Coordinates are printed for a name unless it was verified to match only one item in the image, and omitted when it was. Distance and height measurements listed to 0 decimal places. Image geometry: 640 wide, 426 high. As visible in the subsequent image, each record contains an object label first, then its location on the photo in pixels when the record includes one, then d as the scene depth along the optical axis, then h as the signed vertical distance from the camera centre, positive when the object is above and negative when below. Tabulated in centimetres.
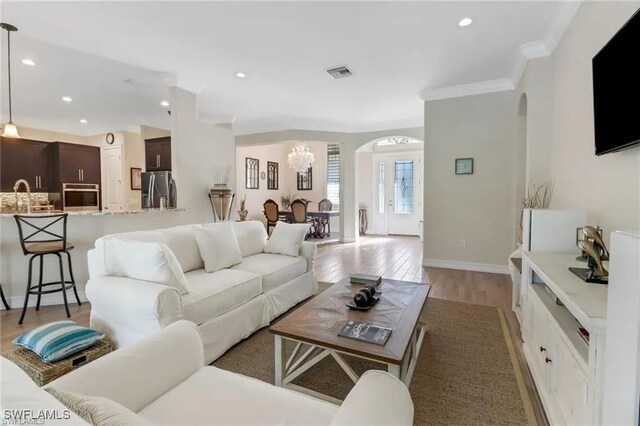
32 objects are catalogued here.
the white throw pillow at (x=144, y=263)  197 -41
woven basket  164 -91
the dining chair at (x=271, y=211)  779 -22
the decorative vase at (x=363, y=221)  878 -53
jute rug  161 -111
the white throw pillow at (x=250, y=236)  327 -38
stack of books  242 -63
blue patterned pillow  171 -81
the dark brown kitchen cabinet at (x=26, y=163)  596 +83
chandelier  781 +117
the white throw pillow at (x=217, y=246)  263 -39
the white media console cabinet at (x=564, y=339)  107 -63
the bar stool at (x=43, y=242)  283 -39
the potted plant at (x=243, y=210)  766 -19
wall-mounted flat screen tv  148 +62
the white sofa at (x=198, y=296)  184 -67
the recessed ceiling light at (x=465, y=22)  272 +167
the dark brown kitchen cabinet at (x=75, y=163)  649 +89
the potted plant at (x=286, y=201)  948 +6
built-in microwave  652 +15
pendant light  316 +88
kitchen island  305 -40
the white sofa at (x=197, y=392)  80 -64
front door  825 +27
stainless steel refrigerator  434 +21
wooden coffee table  147 -70
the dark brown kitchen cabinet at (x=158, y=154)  556 +93
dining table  779 -41
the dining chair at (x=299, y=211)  746 -20
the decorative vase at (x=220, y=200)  466 +5
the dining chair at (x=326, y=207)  837 -12
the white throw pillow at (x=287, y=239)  332 -41
